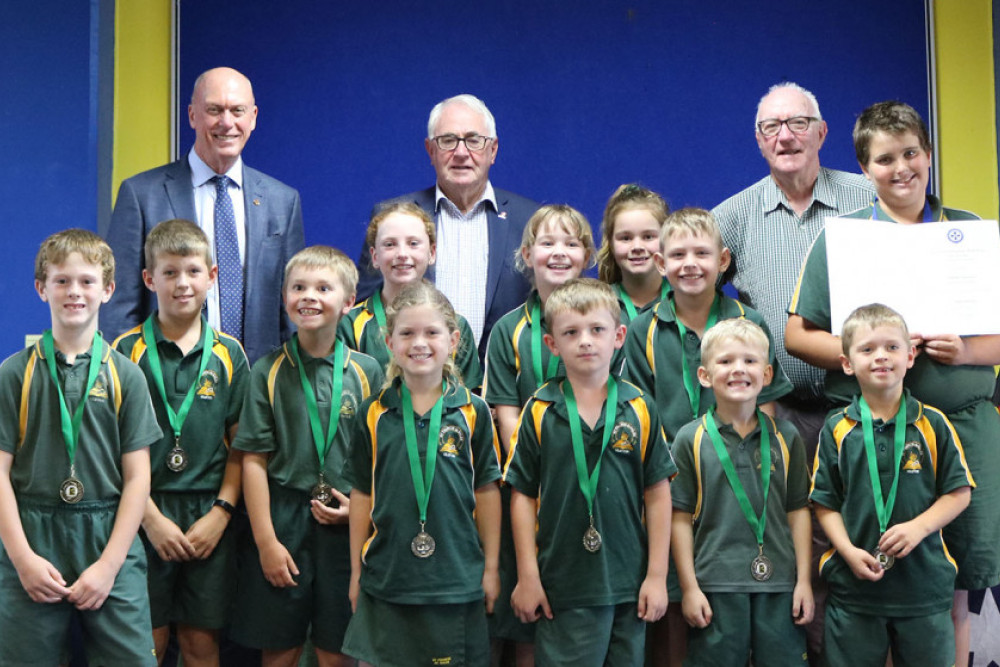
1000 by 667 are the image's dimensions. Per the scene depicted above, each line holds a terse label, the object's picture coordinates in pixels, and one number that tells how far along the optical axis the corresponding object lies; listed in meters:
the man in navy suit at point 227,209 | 4.20
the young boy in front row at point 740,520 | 3.44
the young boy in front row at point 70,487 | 3.33
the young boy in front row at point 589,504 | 3.35
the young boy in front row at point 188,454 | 3.69
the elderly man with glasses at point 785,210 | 4.16
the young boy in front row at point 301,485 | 3.67
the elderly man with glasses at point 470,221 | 4.44
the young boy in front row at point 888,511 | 3.44
